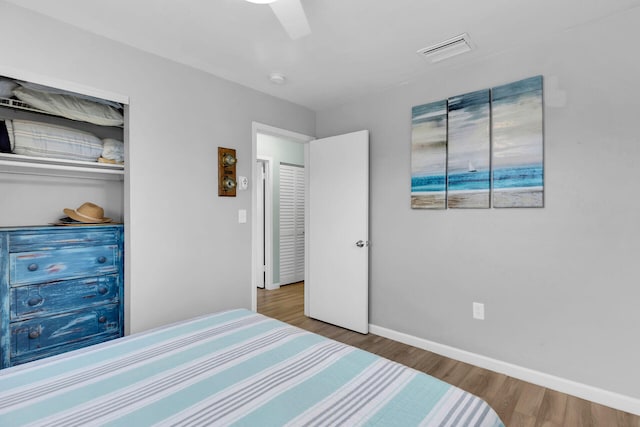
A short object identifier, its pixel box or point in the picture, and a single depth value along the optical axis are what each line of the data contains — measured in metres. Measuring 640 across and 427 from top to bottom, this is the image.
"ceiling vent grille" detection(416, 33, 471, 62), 2.25
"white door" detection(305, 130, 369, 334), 3.22
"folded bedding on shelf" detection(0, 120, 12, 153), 1.96
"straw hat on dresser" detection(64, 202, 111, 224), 2.30
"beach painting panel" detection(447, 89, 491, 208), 2.49
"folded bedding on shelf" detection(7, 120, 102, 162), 2.02
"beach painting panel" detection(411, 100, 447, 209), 2.75
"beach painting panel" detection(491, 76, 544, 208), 2.26
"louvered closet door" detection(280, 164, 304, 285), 5.20
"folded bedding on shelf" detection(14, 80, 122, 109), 2.03
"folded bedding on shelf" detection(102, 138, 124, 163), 2.36
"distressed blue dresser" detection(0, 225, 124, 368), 1.91
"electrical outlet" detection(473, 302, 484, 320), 2.57
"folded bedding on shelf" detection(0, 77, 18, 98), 1.97
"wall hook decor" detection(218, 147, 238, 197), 2.84
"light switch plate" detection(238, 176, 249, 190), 2.99
